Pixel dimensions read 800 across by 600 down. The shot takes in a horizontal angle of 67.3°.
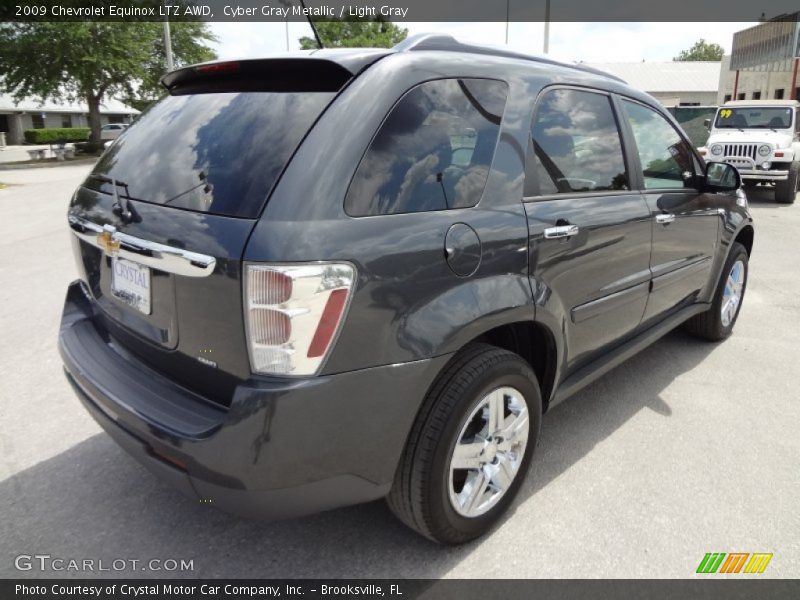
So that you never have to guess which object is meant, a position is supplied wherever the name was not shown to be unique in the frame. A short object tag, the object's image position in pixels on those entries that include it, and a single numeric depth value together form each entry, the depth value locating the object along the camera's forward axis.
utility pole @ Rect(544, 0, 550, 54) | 18.69
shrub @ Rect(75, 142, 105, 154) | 31.67
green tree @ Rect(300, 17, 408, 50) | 42.56
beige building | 27.75
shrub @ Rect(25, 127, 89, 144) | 44.50
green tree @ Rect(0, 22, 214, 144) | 26.12
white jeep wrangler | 12.26
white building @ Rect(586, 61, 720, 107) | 51.22
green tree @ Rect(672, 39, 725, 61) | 90.75
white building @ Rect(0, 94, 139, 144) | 48.31
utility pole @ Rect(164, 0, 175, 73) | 23.27
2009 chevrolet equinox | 1.79
